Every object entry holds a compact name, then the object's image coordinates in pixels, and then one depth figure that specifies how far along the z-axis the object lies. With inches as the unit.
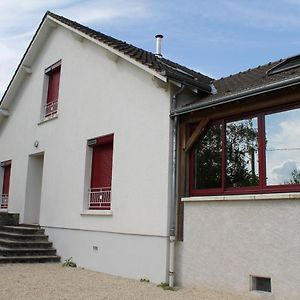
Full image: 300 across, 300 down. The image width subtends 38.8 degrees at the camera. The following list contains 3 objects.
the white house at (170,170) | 277.7
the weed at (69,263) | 438.9
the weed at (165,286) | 310.2
